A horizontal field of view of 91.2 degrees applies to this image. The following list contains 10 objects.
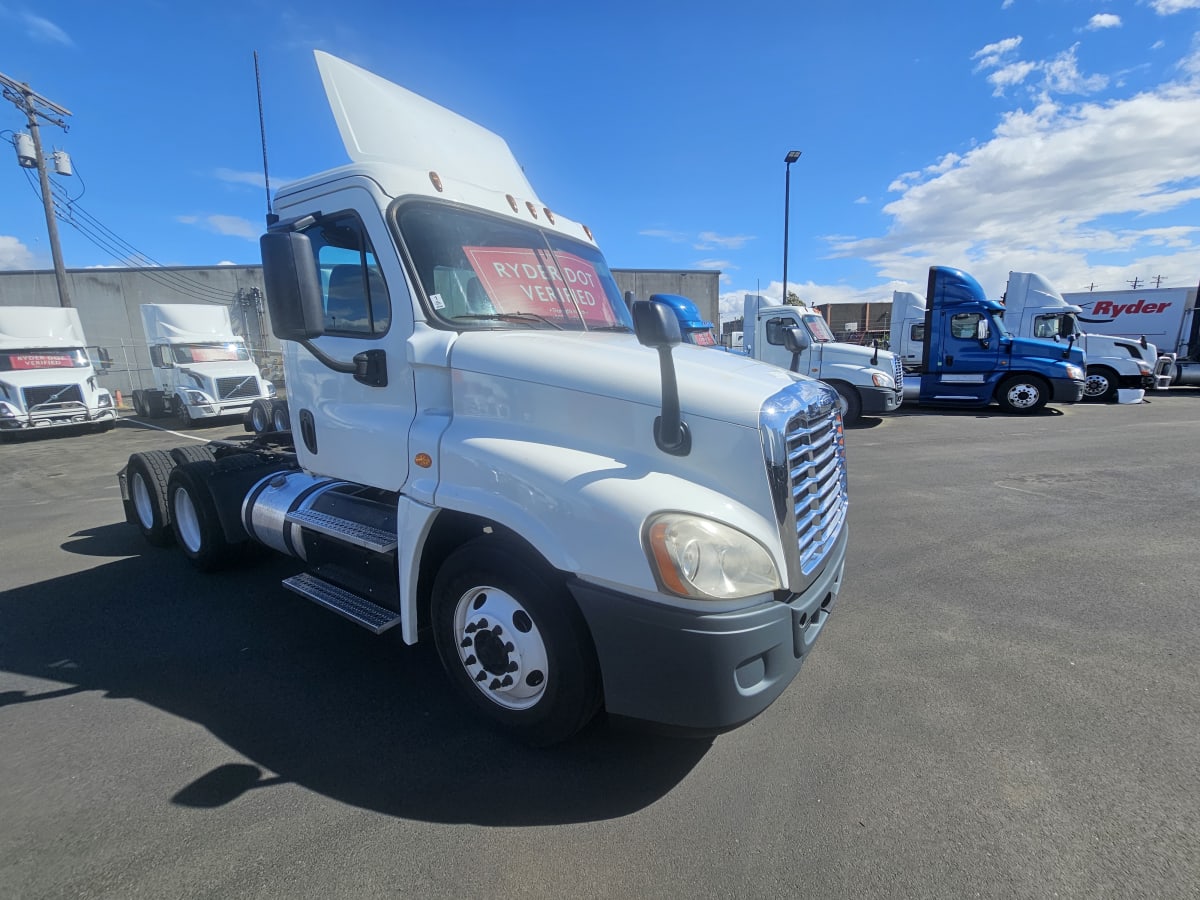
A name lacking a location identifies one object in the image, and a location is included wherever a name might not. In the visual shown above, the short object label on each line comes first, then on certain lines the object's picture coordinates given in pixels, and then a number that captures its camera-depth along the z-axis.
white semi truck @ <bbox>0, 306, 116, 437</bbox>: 14.07
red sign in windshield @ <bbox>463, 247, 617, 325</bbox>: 3.12
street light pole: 21.72
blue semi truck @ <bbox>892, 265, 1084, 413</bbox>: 14.05
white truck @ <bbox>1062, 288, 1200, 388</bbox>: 22.67
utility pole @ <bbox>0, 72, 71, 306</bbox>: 17.89
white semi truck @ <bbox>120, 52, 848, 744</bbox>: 2.16
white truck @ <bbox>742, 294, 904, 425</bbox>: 12.79
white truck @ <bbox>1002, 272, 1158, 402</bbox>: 16.34
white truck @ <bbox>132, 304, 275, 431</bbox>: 15.77
